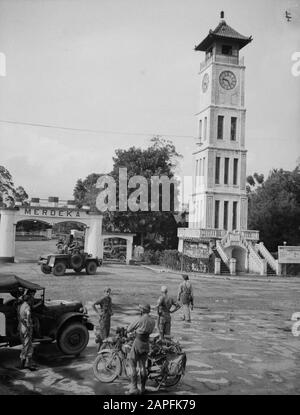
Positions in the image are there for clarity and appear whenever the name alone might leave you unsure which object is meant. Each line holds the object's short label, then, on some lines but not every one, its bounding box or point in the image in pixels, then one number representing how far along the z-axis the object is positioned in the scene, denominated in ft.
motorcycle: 25.11
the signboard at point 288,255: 98.94
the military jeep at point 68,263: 71.56
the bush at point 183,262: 92.07
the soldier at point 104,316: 32.32
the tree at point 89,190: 113.04
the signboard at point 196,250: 102.77
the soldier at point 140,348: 23.71
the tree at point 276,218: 135.33
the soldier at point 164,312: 34.50
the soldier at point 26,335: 27.25
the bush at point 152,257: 100.10
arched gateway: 83.71
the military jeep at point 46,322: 28.66
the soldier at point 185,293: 42.45
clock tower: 117.19
